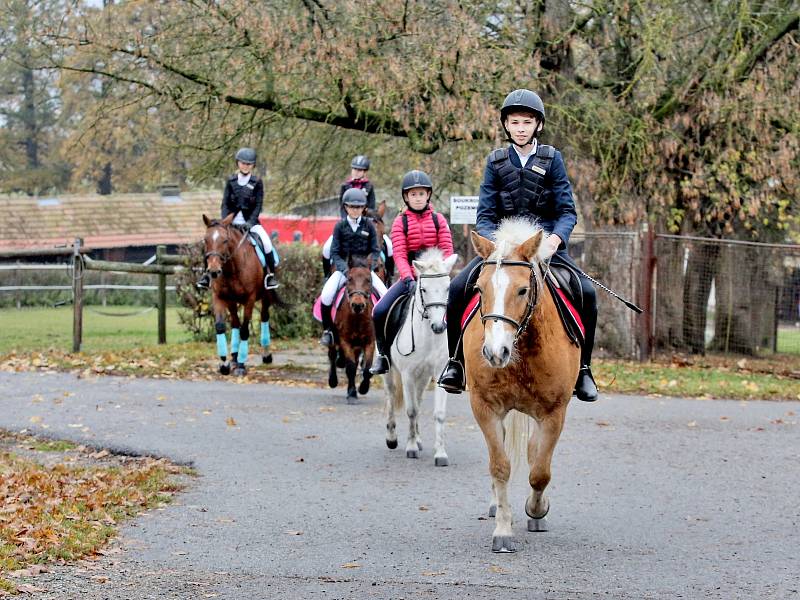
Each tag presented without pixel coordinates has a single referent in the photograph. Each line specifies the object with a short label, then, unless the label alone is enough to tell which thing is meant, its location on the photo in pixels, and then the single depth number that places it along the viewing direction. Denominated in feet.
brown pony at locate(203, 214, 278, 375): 61.00
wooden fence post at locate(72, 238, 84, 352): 73.51
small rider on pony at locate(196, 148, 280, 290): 62.28
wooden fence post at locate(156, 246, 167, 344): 78.54
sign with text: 64.34
